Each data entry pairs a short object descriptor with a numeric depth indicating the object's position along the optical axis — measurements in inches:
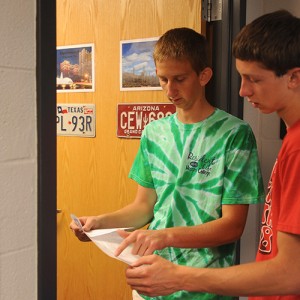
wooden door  82.7
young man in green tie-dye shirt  55.7
